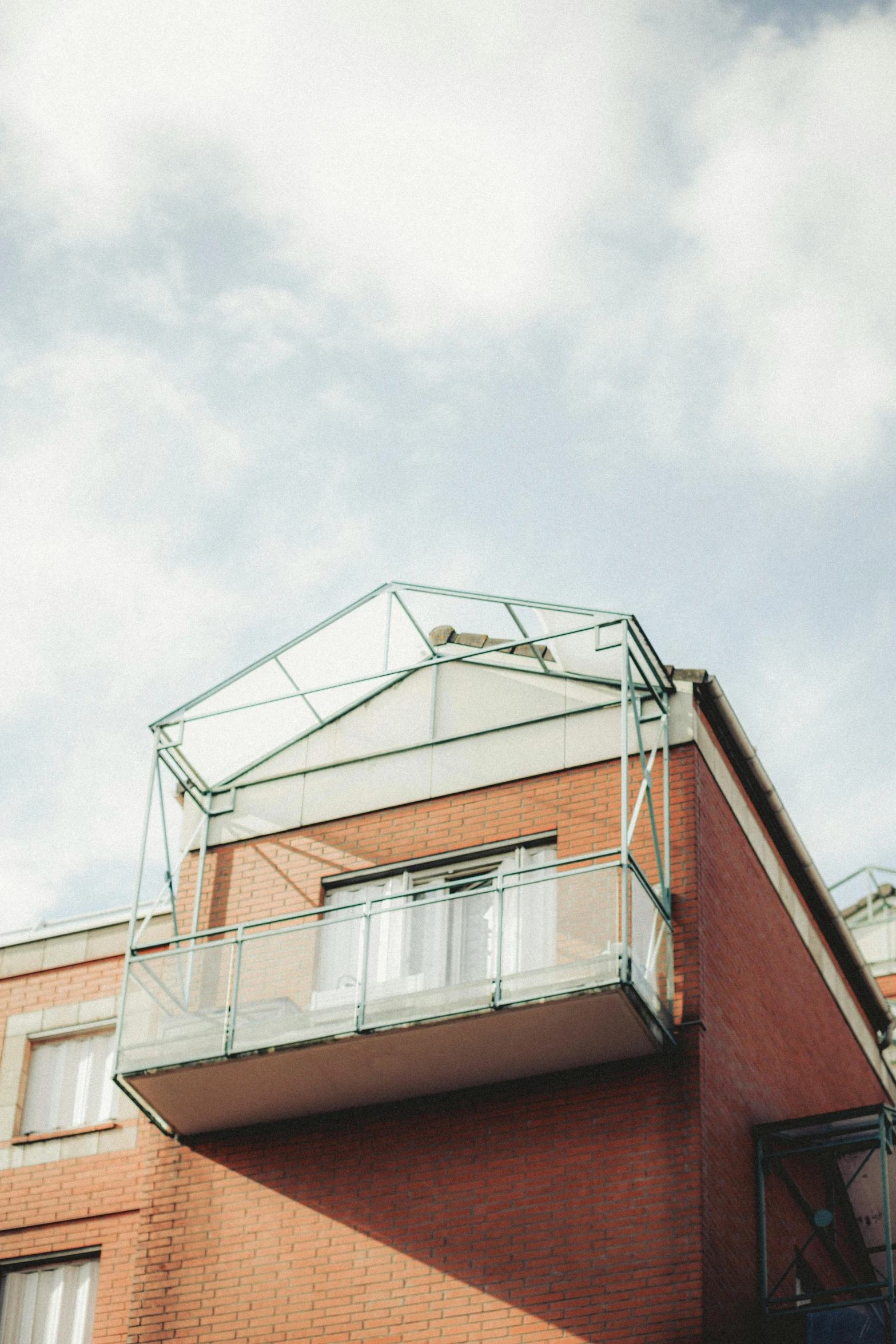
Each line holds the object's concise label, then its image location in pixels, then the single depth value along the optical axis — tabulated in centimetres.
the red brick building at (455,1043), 1359
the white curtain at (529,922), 1402
